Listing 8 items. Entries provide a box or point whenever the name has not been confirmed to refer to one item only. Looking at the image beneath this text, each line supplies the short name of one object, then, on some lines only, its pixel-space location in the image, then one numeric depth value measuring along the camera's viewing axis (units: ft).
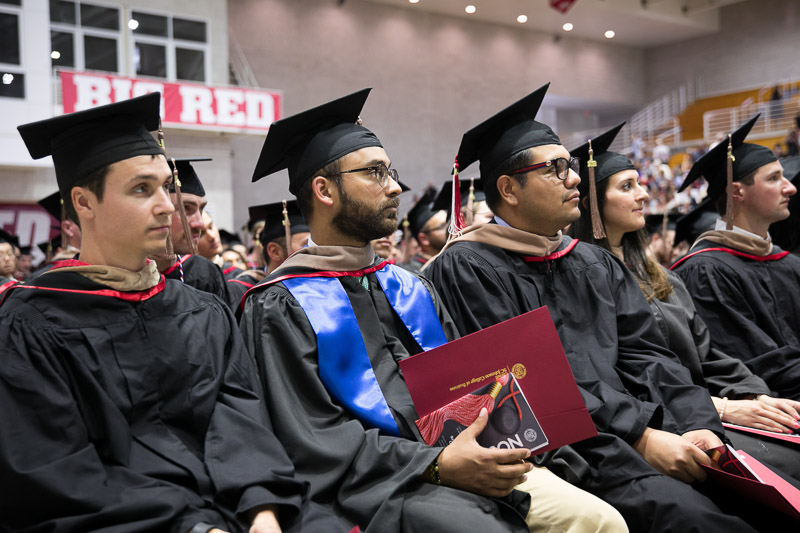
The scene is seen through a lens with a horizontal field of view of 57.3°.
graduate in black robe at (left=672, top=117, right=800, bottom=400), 12.99
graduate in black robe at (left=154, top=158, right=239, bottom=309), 12.96
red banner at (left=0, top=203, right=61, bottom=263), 47.36
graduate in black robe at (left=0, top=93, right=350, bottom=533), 6.45
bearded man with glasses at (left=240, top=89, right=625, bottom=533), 7.53
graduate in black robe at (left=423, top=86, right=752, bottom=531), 9.09
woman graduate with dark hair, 11.25
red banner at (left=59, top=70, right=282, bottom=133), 44.06
